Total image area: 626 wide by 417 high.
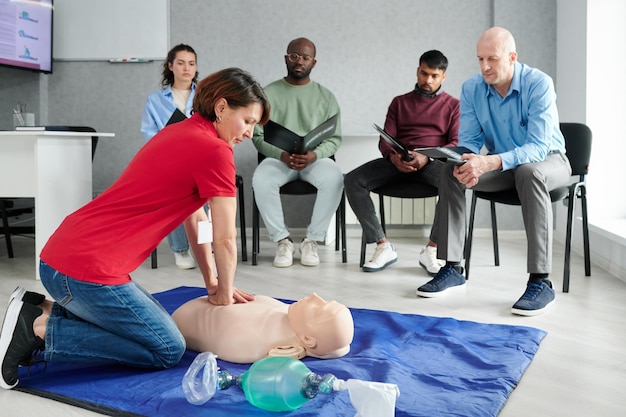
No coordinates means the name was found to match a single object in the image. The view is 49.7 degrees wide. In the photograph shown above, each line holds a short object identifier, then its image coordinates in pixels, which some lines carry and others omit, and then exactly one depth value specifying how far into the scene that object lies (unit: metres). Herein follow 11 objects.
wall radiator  4.88
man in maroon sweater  3.54
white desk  3.38
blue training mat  1.63
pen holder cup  3.90
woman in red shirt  1.77
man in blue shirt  2.72
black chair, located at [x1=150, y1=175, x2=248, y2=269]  3.68
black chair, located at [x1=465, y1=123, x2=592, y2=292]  3.23
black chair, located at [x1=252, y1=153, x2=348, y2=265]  3.79
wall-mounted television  4.63
